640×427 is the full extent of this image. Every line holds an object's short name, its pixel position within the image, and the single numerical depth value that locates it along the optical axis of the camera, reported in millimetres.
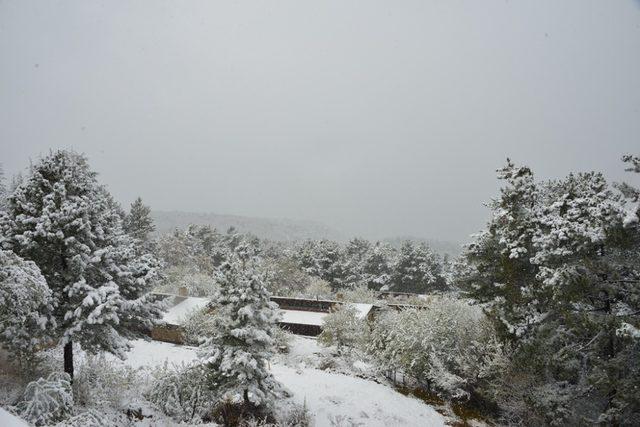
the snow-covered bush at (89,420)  10041
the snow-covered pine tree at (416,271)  55156
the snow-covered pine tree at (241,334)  14742
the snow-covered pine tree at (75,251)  12227
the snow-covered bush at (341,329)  27109
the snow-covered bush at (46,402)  10125
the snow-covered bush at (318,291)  47994
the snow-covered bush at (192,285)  46625
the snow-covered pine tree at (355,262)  59722
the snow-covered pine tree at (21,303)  9766
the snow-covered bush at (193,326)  29150
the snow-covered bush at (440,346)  20547
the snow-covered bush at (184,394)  14164
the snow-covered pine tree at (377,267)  59125
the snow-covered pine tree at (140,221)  46812
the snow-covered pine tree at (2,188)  15283
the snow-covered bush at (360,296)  41288
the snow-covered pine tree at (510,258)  16562
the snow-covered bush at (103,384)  12944
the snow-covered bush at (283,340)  27830
